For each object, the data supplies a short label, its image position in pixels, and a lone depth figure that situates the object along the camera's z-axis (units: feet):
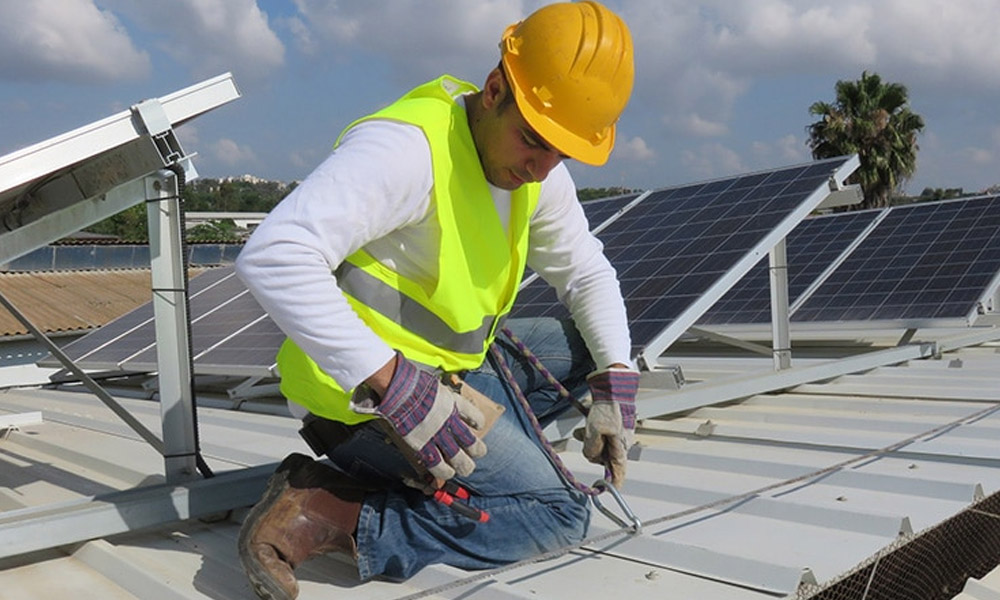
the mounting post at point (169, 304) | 10.41
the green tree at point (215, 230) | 107.04
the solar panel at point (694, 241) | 16.57
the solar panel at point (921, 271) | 25.88
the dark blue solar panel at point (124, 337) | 23.58
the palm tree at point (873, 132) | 114.32
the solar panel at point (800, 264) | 26.94
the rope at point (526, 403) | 9.25
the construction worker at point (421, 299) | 7.32
